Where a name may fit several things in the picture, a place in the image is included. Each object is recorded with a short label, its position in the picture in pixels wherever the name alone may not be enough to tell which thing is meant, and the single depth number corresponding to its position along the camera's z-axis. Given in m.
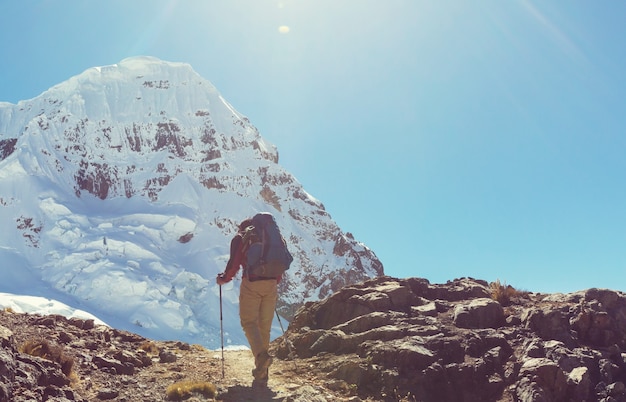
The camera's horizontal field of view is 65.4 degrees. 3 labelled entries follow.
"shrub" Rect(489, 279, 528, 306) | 11.81
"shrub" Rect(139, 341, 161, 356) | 10.43
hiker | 7.90
